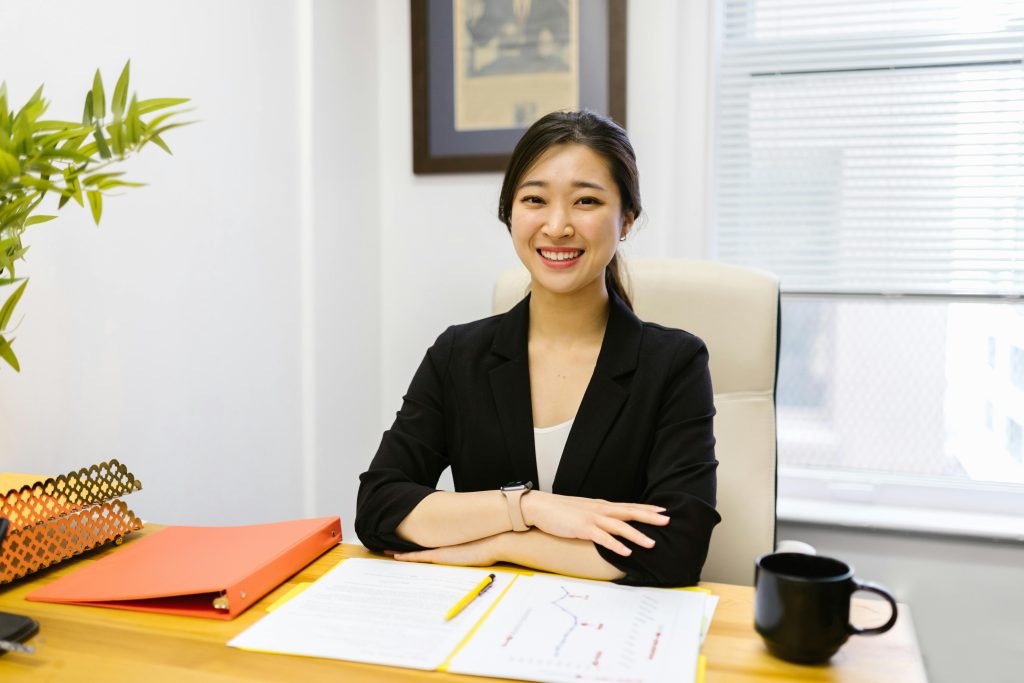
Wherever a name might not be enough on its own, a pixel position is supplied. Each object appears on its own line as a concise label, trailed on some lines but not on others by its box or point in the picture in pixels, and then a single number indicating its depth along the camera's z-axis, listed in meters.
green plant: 0.76
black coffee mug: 0.74
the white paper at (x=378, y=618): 0.78
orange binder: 0.88
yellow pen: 0.84
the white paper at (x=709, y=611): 0.82
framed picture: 2.19
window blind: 2.07
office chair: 1.53
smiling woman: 1.22
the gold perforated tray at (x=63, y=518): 0.96
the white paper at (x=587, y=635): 0.73
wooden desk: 0.74
